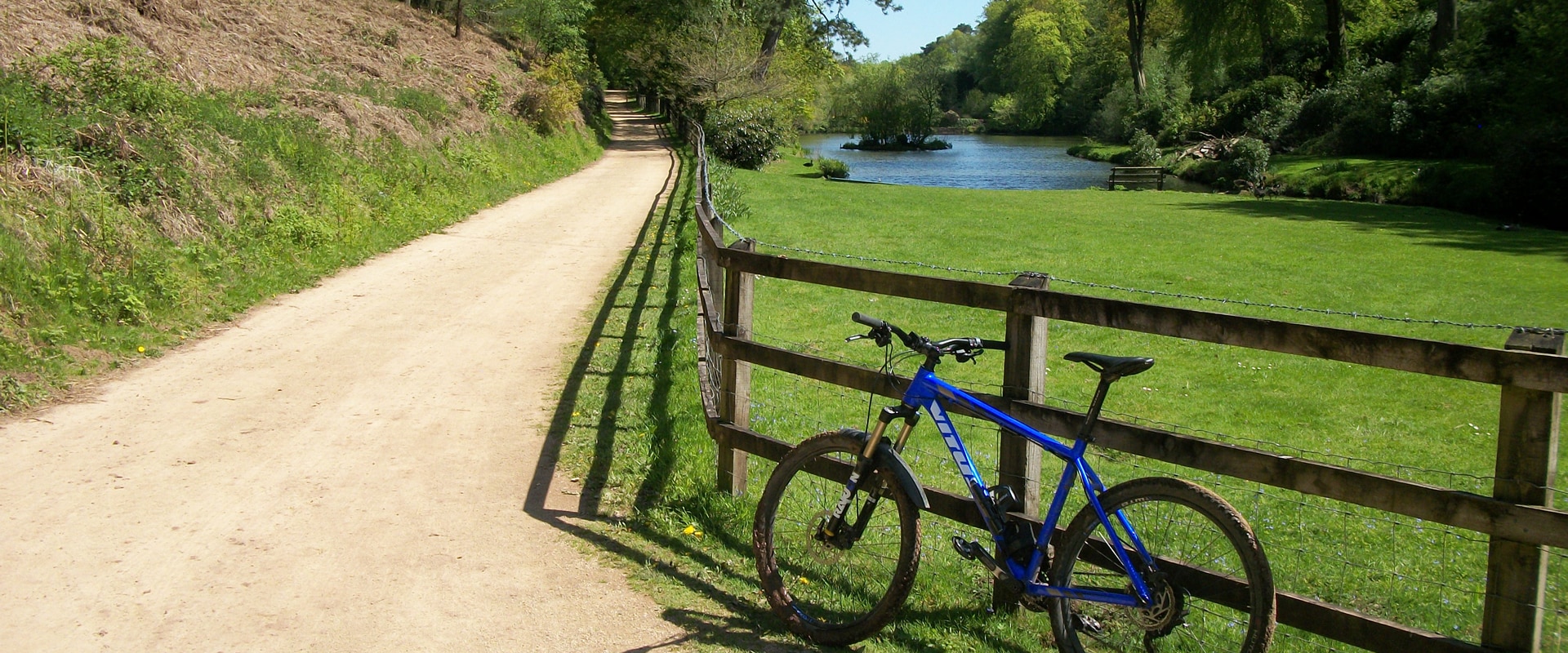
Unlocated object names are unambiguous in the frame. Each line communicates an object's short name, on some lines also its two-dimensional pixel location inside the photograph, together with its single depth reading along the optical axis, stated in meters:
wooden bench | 43.31
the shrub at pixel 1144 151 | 54.06
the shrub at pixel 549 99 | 33.56
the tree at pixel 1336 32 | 53.03
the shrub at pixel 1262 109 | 51.84
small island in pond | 93.00
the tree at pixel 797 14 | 49.56
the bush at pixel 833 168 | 46.62
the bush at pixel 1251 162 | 41.12
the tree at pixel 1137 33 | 71.50
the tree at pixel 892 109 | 98.81
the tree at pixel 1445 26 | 44.00
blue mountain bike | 3.68
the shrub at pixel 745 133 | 41.19
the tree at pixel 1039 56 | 111.12
